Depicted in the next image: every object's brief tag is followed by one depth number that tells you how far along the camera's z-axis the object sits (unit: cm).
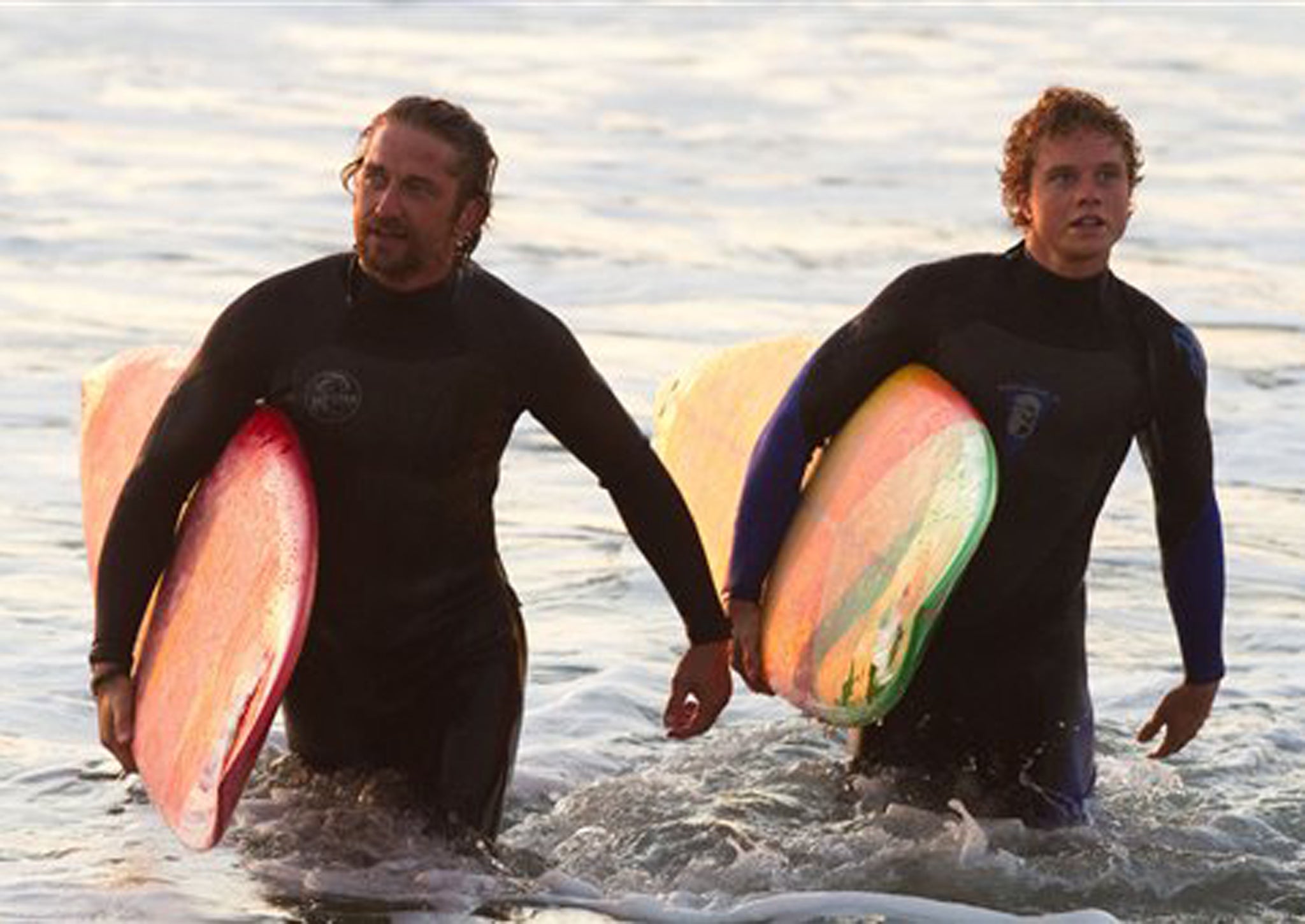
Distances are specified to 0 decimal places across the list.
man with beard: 1302
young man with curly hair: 1385
